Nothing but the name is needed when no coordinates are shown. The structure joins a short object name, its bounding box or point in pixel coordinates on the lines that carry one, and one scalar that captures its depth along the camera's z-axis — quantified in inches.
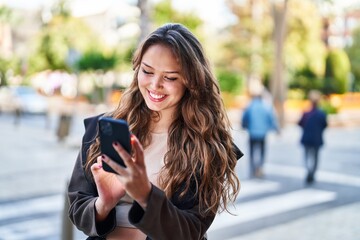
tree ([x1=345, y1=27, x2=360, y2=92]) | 1403.8
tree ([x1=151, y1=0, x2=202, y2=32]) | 915.4
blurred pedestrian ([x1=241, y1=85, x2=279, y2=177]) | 383.6
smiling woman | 59.4
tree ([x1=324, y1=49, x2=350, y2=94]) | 1152.2
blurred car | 986.1
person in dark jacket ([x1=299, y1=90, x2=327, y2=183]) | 370.0
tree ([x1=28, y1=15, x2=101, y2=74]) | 1261.1
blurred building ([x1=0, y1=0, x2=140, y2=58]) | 1425.9
